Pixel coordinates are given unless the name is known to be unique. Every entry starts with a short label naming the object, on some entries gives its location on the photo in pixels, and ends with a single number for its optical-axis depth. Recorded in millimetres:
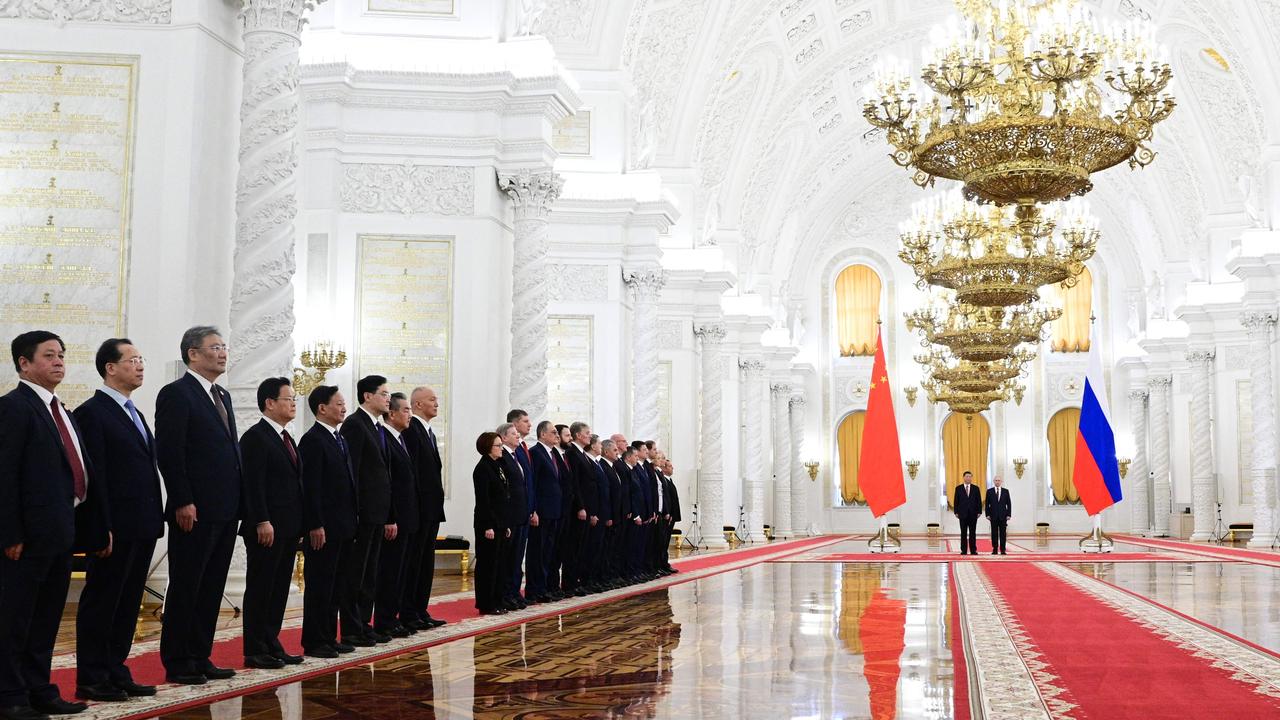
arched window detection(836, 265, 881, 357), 35156
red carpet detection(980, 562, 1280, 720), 4535
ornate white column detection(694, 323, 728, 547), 22594
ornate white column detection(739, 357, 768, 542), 26453
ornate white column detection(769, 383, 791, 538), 30562
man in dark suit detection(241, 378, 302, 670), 5445
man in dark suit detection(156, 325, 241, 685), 5004
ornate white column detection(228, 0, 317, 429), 7652
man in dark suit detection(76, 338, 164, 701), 4629
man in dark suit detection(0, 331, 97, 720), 4168
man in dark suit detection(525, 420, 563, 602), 9383
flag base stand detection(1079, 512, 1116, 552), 20797
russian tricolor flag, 18281
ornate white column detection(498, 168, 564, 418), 12305
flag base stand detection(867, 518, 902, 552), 20598
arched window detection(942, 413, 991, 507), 34094
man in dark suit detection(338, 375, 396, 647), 6316
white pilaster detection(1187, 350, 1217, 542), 26859
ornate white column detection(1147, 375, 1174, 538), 31578
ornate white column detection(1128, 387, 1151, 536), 33281
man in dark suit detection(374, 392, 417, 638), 6723
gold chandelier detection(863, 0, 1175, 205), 9867
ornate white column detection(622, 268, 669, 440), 17891
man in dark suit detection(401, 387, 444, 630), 7127
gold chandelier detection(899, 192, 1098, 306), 14102
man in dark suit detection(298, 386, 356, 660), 5906
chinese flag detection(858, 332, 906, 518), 15837
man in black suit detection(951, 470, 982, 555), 20453
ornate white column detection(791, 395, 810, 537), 33781
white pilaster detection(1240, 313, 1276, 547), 22641
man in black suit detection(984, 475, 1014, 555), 20547
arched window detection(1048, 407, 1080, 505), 33656
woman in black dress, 8352
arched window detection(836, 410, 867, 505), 34750
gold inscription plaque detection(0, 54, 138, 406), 7727
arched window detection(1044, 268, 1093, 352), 34312
